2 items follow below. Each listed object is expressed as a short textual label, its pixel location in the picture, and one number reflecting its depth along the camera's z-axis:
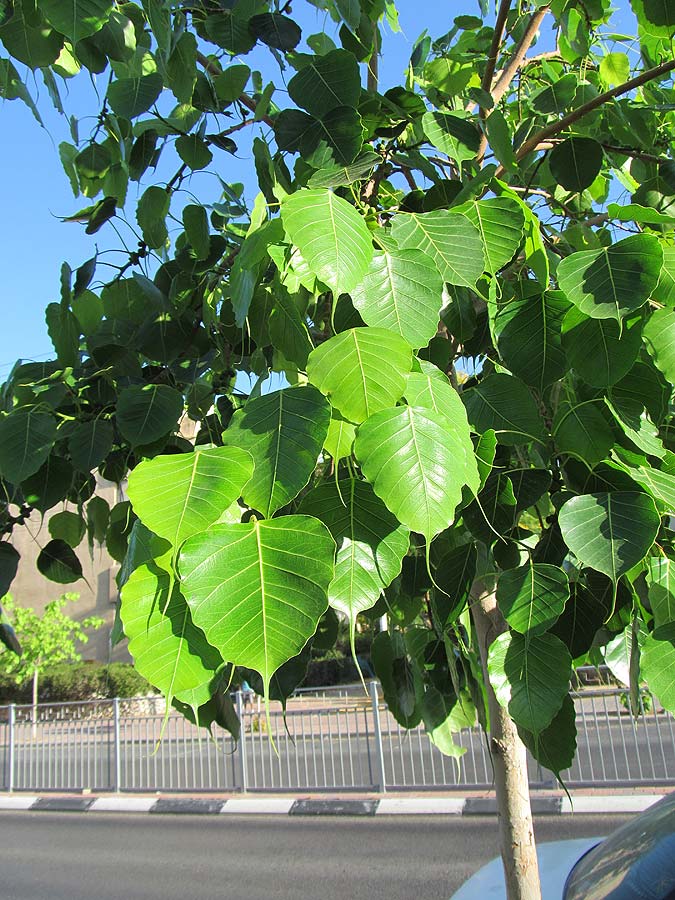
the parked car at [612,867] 1.77
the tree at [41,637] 18.61
